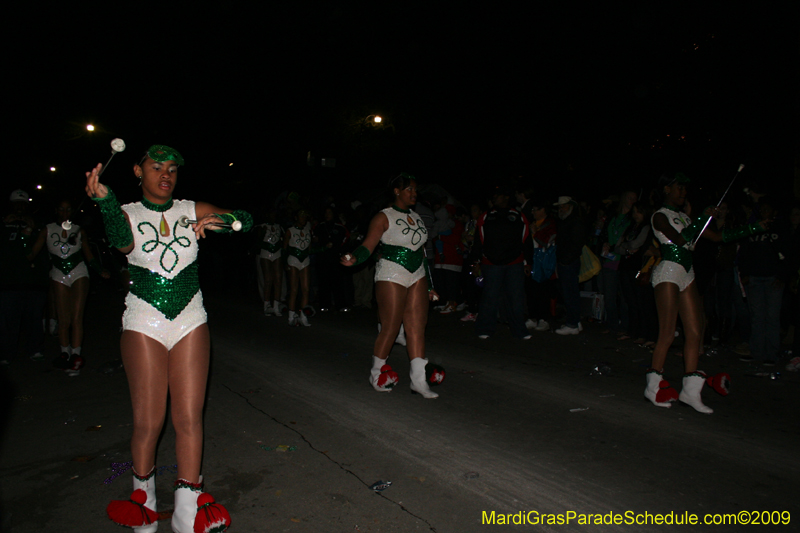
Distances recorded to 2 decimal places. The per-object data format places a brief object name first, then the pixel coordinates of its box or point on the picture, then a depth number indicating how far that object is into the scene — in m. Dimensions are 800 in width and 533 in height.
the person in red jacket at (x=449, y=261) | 12.38
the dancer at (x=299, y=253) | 11.06
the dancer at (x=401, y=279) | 5.93
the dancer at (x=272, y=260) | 12.22
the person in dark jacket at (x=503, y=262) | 9.32
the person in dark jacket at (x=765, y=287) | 7.43
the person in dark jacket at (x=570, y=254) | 9.72
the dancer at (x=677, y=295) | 5.46
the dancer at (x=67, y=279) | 7.36
